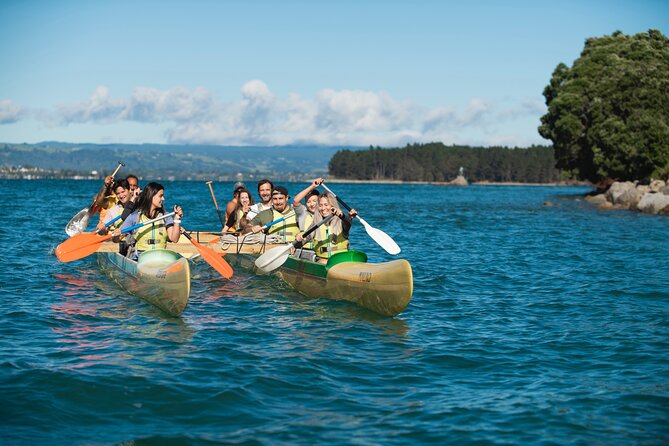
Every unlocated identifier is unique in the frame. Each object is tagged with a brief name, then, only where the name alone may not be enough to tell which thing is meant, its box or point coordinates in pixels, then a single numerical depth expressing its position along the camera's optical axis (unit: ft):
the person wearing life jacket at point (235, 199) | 61.95
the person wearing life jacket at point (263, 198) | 57.06
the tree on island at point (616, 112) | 175.32
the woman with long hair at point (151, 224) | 42.42
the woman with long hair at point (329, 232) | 44.70
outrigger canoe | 38.68
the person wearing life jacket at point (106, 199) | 62.75
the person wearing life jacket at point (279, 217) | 54.80
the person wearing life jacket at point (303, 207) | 49.67
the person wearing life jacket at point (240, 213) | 60.64
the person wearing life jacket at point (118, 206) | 52.34
